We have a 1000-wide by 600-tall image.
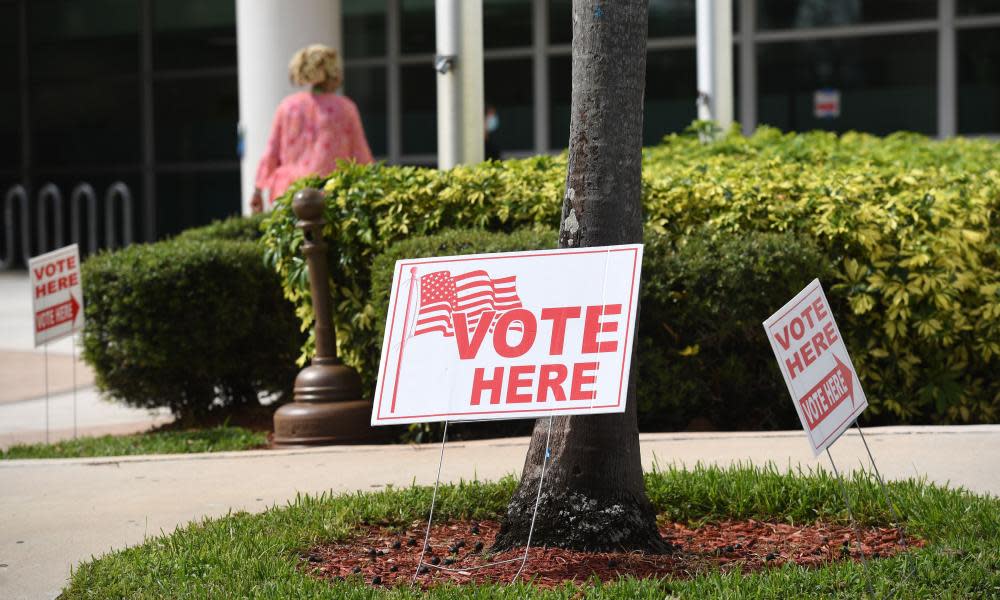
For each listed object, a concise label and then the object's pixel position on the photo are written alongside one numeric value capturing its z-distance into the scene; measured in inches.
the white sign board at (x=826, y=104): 802.2
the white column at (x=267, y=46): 628.4
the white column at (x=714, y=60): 521.7
